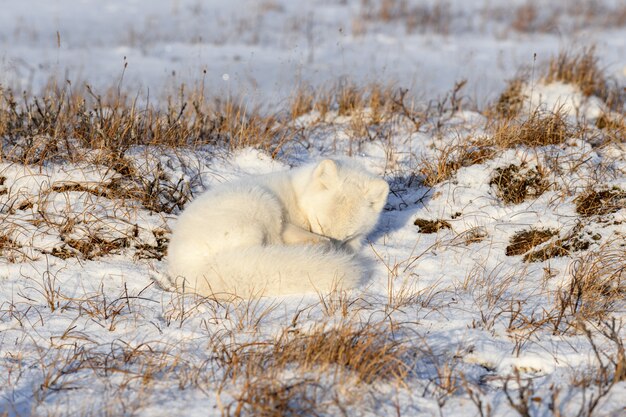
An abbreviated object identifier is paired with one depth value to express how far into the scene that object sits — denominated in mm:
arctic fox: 7664
